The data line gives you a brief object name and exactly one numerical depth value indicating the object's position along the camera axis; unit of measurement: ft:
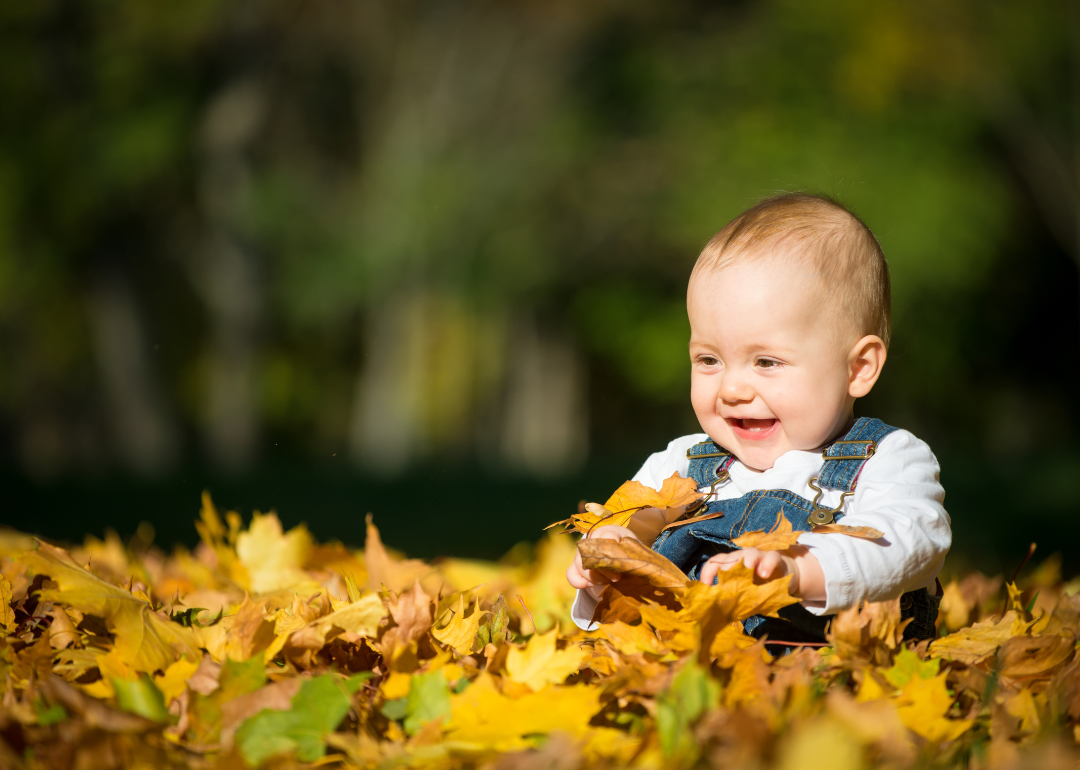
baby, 7.99
